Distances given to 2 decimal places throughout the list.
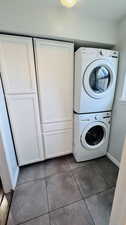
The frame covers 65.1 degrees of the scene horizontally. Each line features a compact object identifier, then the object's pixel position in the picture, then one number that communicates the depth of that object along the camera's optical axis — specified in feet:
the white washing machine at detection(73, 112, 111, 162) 5.21
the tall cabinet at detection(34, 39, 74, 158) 4.42
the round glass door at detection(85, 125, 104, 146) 5.87
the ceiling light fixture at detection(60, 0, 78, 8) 2.94
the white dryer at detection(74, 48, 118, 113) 4.40
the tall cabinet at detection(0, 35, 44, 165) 3.97
